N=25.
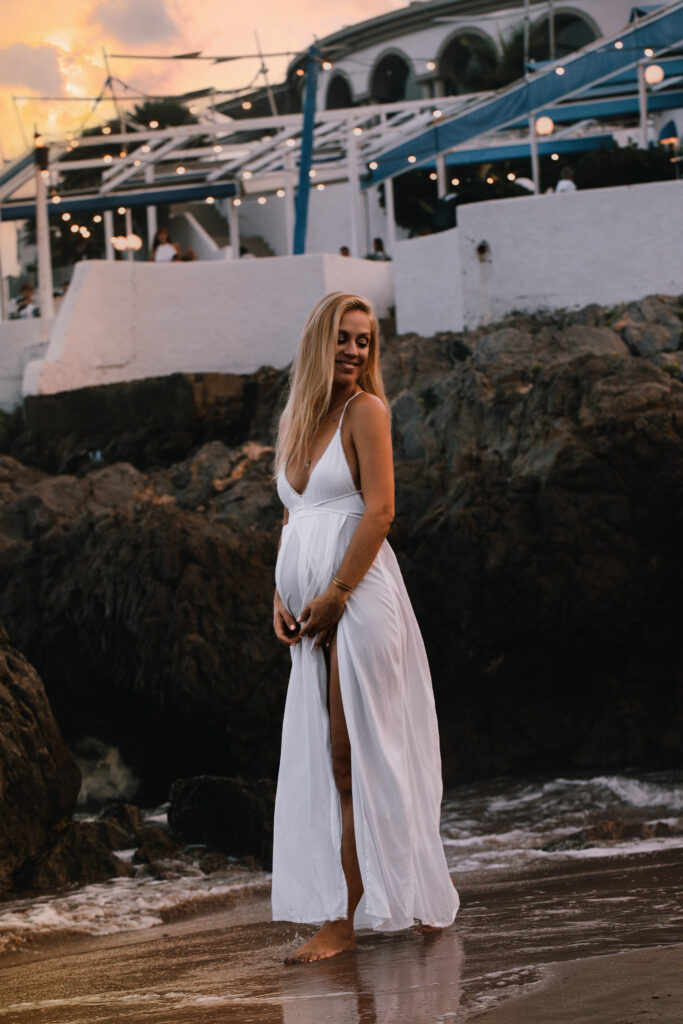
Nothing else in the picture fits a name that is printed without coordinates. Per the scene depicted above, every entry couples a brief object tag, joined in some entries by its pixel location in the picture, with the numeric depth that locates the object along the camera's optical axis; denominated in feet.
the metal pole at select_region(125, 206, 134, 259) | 96.84
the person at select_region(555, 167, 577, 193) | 66.49
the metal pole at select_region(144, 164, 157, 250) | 102.89
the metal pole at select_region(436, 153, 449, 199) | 79.70
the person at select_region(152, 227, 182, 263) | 75.72
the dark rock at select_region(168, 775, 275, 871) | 25.23
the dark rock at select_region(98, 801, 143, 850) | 26.25
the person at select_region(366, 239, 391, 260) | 76.98
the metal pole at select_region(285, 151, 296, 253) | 88.53
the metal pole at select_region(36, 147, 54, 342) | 76.48
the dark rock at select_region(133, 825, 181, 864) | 24.39
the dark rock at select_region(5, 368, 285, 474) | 62.28
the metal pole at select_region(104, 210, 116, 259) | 97.81
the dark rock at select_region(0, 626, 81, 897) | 22.65
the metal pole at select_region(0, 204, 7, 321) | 92.48
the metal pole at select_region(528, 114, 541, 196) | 70.33
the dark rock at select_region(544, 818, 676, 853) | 22.33
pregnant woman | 13.38
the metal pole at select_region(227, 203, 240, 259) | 88.79
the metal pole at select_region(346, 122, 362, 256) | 82.28
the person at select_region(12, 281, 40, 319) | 82.28
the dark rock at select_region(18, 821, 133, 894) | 22.84
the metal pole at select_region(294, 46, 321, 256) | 78.18
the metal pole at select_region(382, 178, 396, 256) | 93.50
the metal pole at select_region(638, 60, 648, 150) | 67.77
